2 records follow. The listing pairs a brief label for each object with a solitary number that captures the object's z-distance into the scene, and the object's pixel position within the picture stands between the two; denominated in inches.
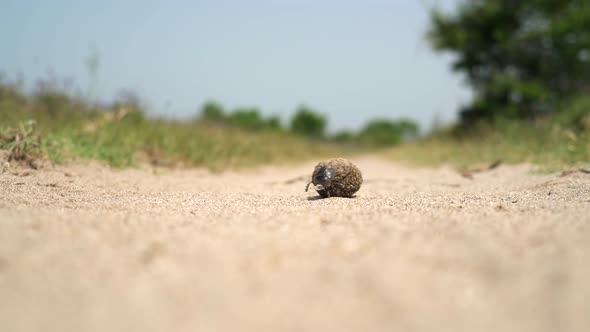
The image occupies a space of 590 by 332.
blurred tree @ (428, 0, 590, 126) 605.9
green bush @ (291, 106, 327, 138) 2135.3
